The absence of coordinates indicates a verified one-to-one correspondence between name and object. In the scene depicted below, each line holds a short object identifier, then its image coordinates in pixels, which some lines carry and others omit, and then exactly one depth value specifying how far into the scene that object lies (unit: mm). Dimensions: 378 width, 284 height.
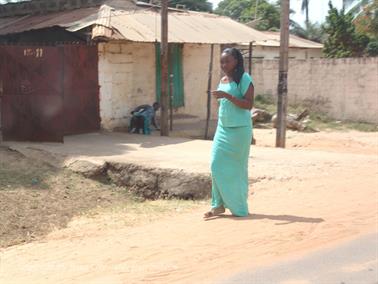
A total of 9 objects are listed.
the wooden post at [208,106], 15050
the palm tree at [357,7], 26477
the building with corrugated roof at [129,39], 13281
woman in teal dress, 6172
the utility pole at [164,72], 13000
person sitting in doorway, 13852
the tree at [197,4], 41575
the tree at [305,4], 55031
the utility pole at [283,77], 12469
